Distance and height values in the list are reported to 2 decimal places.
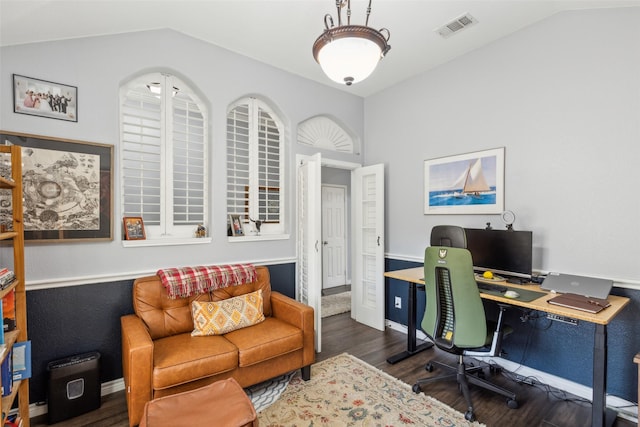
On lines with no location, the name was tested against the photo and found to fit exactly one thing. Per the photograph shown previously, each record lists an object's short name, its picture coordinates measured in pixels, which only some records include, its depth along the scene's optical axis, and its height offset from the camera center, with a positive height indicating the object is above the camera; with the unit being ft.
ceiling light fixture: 4.93 +2.69
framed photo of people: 7.11 +2.69
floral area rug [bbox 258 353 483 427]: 6.97 -4.81
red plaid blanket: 8.23 -1.94
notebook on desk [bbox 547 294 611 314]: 6.35 -2.01
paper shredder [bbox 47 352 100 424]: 6.84 -4.06
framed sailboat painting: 9.77 +0.93
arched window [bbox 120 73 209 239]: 8.95 +1.65
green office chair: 7.29 -2.59
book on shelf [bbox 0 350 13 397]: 5.15 -2.86
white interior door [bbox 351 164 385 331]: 12.62 -1.53
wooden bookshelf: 5.88 -0.99
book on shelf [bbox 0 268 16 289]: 5.24 -1.21
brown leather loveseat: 6.32 -3.28
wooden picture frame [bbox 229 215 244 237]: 10.46 -0.52
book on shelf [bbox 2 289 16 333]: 5.77 -1.94
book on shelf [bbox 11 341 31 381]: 5.71 -2.83
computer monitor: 8.48 -1.19
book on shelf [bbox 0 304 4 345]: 4.81 -1.94
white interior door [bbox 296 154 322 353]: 10.39 -0.89
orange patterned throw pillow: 8.09 -2.87
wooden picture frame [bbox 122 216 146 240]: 8.61 -0.51
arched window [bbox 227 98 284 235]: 10.78 +1.62
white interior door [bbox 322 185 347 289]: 19.61 -1.68
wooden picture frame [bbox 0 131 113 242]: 7.16 +0.53
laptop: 7.07 -1.82
